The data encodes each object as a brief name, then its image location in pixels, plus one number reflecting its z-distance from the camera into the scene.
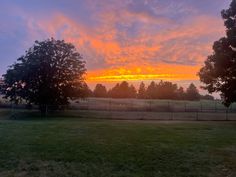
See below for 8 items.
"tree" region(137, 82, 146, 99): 77.17
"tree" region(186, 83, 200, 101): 68.87
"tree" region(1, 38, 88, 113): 23.71
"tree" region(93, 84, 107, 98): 71.98
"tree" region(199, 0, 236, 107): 18.08
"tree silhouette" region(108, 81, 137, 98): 74.84
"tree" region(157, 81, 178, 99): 70.73
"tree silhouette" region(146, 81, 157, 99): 73.19
